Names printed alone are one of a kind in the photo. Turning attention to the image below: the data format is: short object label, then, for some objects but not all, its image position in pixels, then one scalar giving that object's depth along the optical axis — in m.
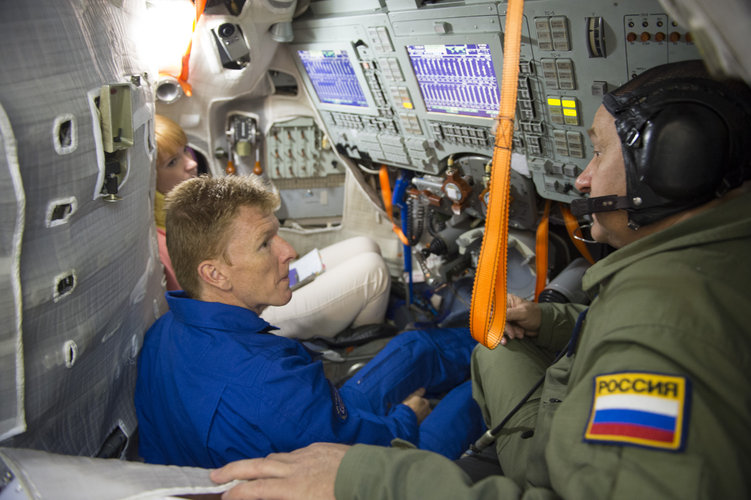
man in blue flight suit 1.47
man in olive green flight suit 0.81
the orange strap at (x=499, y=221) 1.33
